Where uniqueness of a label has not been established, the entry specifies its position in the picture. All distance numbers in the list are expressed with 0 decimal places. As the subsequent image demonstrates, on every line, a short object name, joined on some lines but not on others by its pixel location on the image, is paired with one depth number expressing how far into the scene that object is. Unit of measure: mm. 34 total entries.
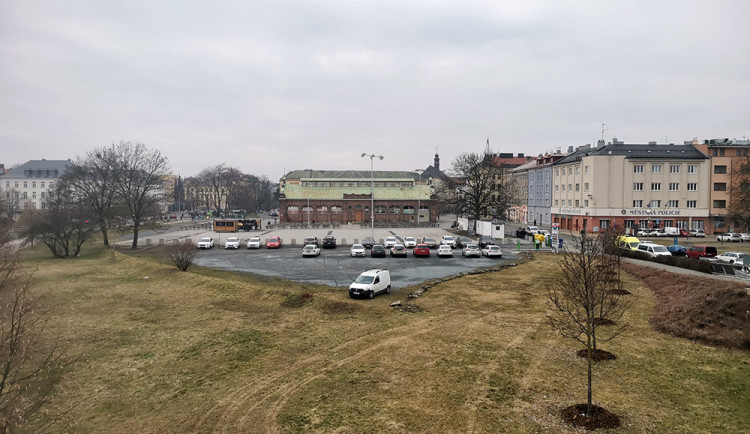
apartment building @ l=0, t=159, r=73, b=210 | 115000
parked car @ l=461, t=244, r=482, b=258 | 45031
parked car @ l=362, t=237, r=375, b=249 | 52928
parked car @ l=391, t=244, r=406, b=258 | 45281
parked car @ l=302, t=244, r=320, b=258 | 45250
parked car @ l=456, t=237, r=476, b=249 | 54556
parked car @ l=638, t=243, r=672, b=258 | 38422
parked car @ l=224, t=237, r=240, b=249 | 53591
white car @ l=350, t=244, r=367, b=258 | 45656
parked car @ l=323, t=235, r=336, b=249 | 53031
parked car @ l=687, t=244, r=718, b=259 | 40344
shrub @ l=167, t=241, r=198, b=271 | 34594
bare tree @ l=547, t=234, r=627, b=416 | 11899
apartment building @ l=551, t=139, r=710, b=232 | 65625
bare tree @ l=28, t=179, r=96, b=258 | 44000
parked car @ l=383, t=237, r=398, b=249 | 52062
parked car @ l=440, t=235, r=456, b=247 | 54125
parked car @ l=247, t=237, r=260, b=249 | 54281
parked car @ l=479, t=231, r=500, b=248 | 51838
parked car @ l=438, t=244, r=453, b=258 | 45062
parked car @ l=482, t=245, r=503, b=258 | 43875
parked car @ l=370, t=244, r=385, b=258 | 44625
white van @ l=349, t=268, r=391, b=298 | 25219
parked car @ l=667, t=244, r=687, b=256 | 41750
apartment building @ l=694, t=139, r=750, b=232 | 65438
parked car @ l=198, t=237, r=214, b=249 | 54000
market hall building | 94000
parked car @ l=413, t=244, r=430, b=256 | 44688
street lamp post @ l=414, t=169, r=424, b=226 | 93938
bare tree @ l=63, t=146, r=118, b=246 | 54562
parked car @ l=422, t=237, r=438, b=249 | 52862
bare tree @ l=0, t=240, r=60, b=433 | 8750
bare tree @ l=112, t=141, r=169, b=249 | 55125
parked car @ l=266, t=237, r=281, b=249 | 54094
